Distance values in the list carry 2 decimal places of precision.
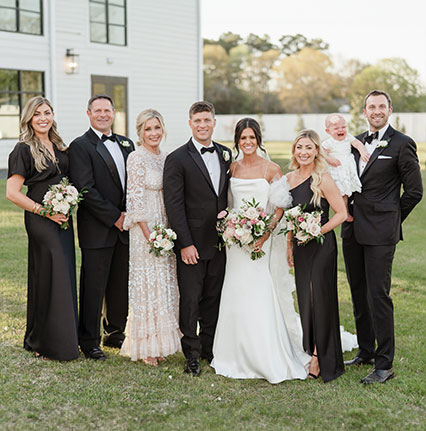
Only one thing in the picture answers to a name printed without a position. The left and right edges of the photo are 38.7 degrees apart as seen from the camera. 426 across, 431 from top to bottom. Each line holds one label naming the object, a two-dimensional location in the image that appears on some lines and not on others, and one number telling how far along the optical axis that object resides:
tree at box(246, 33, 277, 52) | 75.31
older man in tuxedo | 5.33
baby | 5.00
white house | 18.33
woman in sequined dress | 5.24
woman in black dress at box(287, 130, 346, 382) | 4.95
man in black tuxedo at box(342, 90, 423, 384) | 4.93
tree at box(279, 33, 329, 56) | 75.38
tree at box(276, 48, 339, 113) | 65.24
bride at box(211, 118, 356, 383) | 5.14
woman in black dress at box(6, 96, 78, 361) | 5.22
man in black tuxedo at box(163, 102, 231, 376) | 5.11
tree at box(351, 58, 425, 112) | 53.12
